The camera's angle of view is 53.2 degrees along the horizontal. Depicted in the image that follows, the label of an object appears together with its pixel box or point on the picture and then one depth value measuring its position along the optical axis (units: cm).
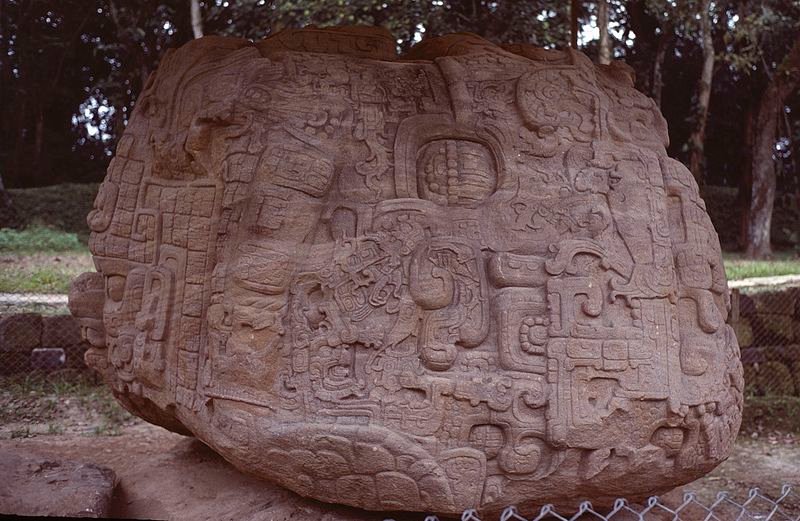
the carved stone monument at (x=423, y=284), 320
